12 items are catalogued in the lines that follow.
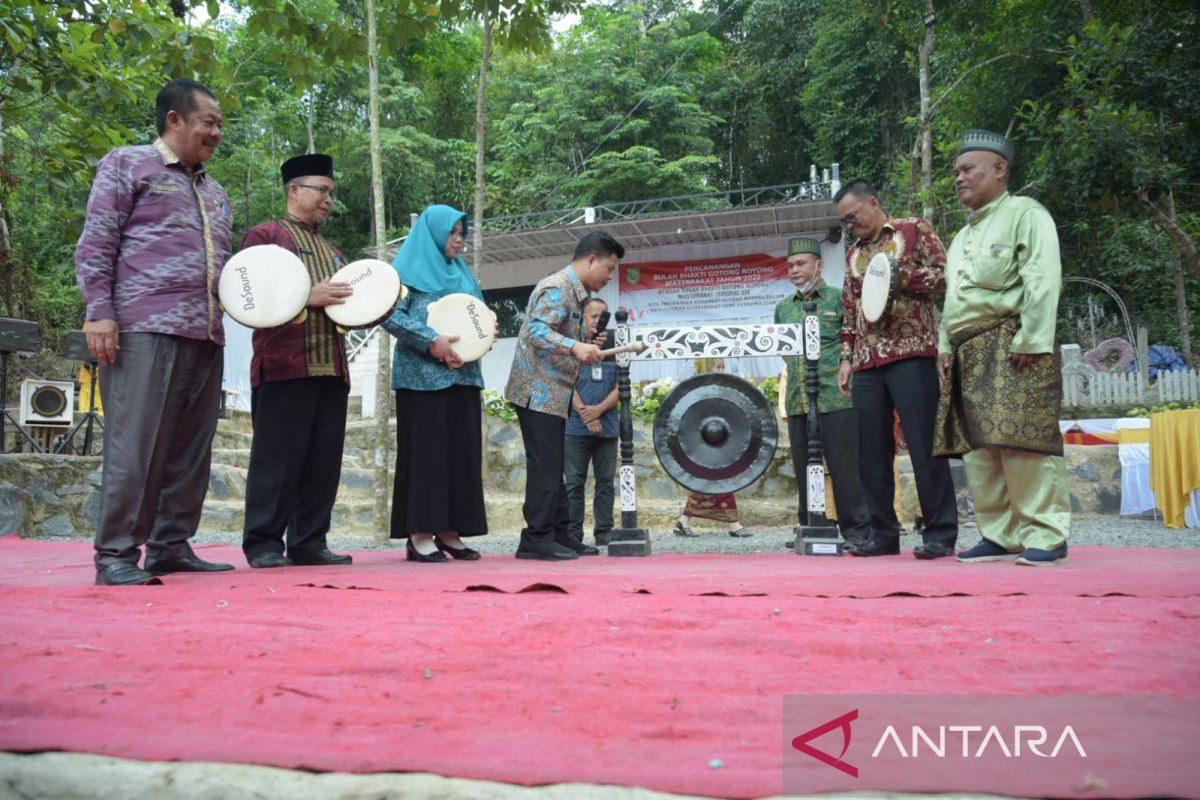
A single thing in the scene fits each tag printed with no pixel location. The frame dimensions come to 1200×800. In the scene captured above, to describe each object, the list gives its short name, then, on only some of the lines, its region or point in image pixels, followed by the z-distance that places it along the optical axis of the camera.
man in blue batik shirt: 4.38
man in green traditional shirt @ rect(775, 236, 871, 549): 5.15
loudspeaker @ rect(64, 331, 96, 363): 8.00
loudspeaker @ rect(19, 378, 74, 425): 10.59
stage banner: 15.72
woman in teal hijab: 4.18
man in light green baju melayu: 3.64
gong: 5.36
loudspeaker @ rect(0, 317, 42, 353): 7.41
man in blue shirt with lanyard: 5.79
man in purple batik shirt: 3.22
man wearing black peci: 3.84
